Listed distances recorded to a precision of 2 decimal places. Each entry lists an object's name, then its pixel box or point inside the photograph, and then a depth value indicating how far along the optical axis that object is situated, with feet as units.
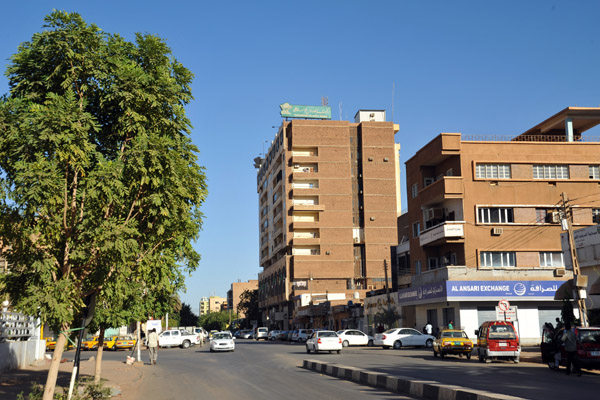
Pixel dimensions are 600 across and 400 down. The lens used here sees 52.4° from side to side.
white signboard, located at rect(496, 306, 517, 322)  100.66
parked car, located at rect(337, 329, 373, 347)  177.17
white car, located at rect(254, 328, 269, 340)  310.04
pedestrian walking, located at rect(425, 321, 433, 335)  156.64
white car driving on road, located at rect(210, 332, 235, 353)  146.51
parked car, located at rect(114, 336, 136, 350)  176.96
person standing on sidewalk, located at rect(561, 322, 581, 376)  67.17
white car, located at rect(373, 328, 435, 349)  151.33
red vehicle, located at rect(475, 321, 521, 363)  90.12
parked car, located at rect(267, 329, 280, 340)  298.68
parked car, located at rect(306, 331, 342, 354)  127.24
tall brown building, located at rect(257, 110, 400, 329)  328.49
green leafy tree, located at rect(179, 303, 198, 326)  462.60
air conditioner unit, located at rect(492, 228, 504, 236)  162.09
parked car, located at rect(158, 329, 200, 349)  184.34
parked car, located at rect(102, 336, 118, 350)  176.96
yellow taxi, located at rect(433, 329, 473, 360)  104.99
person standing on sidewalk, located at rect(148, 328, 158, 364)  104.42
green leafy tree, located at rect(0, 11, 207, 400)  32.14
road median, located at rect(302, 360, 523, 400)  40.29
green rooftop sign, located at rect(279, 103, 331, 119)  359.25
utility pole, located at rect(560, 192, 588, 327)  98.43
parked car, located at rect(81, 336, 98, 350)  174.29
